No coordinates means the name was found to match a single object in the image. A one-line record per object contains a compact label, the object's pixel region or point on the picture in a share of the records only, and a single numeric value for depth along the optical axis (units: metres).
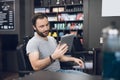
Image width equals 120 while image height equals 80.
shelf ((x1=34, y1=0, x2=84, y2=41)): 5.29
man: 2.26
